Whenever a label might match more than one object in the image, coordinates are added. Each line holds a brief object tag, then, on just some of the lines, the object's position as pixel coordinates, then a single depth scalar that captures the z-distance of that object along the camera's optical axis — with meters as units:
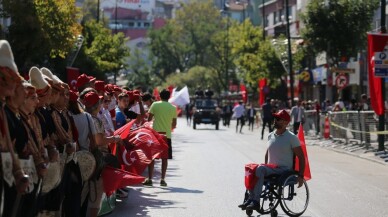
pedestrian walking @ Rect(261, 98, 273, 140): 37.03
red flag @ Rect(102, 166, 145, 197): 10.70
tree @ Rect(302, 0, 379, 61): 42.47
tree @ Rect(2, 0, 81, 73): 27.41
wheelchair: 11.68
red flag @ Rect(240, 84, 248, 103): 75.88
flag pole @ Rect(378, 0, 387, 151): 25.03
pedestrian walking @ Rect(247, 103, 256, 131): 50.85
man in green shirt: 16.69
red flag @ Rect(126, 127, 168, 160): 13.95
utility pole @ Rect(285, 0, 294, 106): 44.30
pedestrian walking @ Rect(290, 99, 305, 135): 35.69
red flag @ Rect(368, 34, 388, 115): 24.55
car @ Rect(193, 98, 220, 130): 53.75
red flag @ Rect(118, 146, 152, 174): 13.22
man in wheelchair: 11.73
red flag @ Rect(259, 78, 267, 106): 59.85
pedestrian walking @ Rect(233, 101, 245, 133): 46.12
